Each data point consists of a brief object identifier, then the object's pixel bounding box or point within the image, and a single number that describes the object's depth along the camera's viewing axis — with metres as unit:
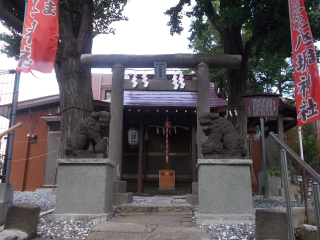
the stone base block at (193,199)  6.73
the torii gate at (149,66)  7.49
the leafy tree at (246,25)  7.52
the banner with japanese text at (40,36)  5.93
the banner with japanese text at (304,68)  5.67
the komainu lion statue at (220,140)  5.01
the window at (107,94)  18.89
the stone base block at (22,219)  3.55
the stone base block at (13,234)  3.28
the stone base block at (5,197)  4.47
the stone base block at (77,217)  4.74
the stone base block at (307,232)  3.67
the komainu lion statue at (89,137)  5.16
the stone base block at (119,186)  7.02
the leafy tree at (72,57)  7.05
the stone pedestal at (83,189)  4.84
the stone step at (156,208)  5.65
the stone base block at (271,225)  3.32
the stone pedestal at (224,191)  4.65
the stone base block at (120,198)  6.67
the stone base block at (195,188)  7.01
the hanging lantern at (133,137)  11.32
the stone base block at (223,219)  4.57
